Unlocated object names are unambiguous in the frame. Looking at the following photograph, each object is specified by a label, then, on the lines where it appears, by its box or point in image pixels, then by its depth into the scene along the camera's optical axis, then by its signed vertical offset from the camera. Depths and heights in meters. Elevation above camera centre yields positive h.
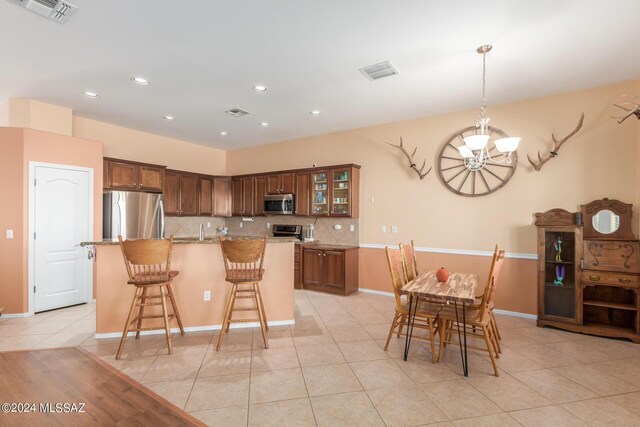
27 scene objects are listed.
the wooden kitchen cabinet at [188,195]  6.27 +0.39
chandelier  2.85 +0.68
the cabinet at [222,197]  6.86 +0.38
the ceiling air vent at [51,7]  2.35 +1.62
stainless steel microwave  5.97 +0.19
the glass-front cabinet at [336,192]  5.38 +0.41
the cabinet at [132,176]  4.95 +0.64
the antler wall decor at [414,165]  4.88 +0.80
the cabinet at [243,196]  6.65 +0.39
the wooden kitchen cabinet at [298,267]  5.61 -1.00
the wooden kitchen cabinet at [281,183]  6.03 +0.62
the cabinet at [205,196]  6.62 +0.38
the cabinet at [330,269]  5.16 -0.96
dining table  2.47 -0.66
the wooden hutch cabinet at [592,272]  3.33 -0.64
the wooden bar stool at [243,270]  3.03 -0.61
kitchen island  3.28 -0.83
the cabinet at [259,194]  6.44 +0.42
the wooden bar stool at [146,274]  2.81 -0.62
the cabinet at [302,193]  5.84 +0.40
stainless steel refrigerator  4.84 -0.04
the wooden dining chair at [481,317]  2.63 -0.92
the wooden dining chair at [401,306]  2.84 -0.91
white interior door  4.15 -0.32
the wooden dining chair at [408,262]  3.38 -0.56
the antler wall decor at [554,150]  3.71 +0.84
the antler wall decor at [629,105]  3.50 +1.30
